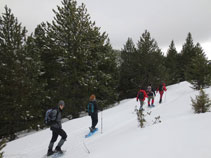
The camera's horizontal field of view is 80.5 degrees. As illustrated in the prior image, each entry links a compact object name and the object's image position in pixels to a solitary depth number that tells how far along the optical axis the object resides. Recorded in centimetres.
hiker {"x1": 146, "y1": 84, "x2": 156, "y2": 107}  1086
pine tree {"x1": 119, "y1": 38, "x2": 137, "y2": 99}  2156
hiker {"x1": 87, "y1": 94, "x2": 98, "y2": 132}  677
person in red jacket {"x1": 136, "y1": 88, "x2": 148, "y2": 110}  988
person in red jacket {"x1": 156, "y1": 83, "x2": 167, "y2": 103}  1180
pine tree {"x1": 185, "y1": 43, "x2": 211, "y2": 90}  1500
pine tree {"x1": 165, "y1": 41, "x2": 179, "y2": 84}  3146
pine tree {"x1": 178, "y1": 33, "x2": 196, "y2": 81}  3208
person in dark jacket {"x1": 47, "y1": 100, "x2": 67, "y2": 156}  502
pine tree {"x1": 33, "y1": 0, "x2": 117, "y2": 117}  1330
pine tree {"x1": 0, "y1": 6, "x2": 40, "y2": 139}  1048
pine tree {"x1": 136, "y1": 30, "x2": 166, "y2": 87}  1998
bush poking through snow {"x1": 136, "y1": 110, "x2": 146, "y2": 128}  520
